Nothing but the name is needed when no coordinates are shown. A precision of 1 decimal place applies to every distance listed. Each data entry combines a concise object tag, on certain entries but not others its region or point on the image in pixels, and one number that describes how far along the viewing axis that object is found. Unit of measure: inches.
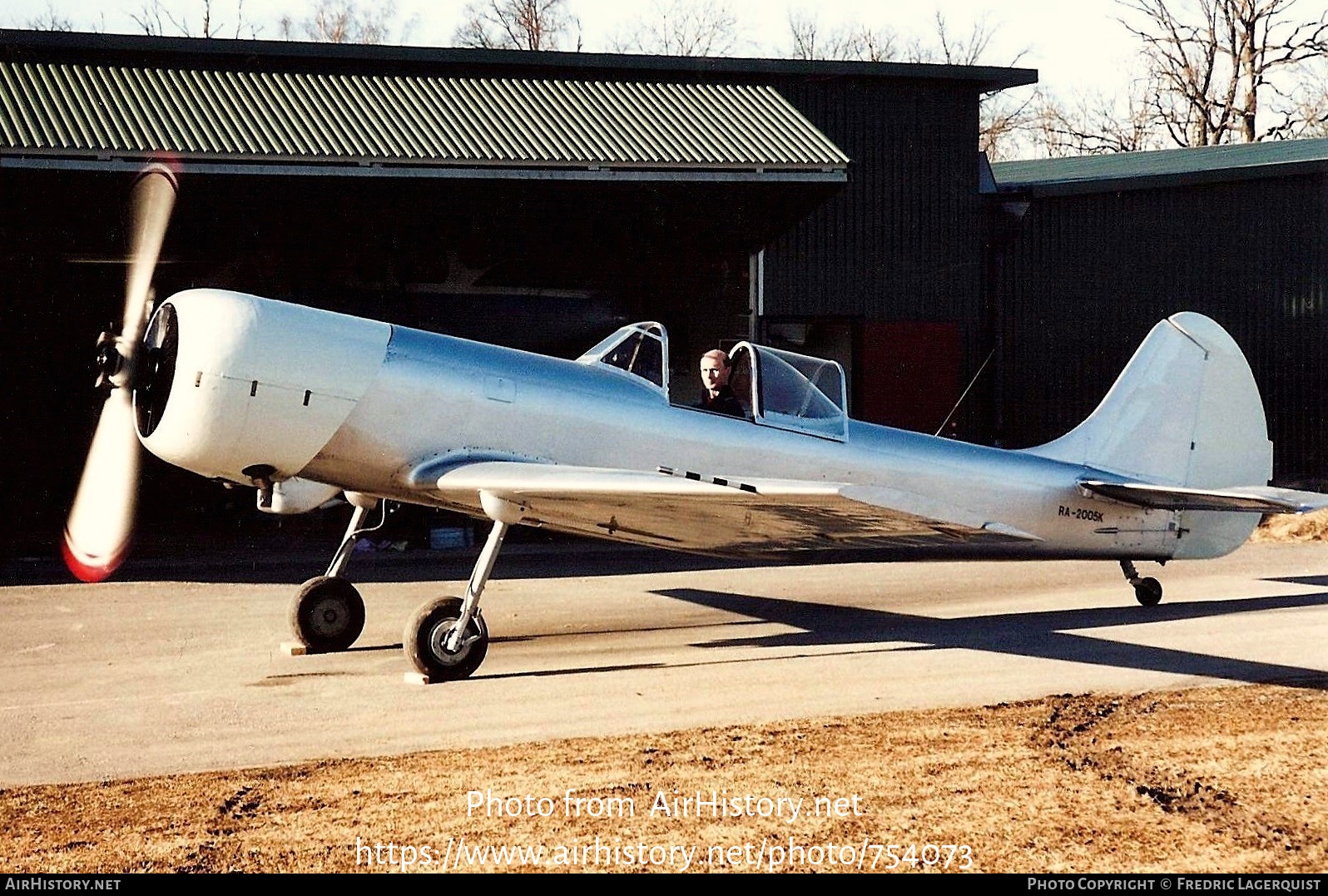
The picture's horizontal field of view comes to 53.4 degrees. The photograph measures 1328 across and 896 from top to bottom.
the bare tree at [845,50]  2215.8
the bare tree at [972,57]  2177.7
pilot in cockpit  362.3
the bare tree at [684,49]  2111.2
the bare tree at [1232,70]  1787.6
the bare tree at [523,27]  2098.9
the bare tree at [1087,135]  1996.8
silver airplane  305.3
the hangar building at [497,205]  582.9
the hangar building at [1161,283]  798.5
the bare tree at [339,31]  2225.6
